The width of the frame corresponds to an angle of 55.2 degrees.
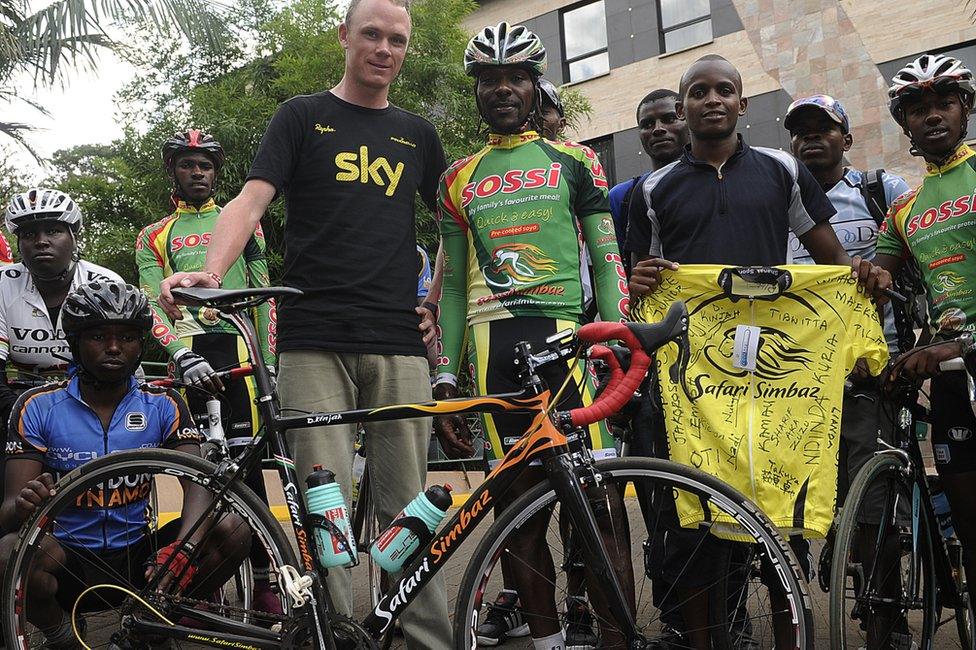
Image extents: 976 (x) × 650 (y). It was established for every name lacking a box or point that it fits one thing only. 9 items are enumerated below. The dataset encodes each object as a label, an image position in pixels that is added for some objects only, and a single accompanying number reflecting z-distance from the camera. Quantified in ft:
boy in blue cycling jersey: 11.02
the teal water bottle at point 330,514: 10.09
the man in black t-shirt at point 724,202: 12.15
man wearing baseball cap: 13.67
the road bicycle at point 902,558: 10.73
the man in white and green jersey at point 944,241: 11.87
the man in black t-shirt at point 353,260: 11.36
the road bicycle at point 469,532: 9.41
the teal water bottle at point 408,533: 9.93
